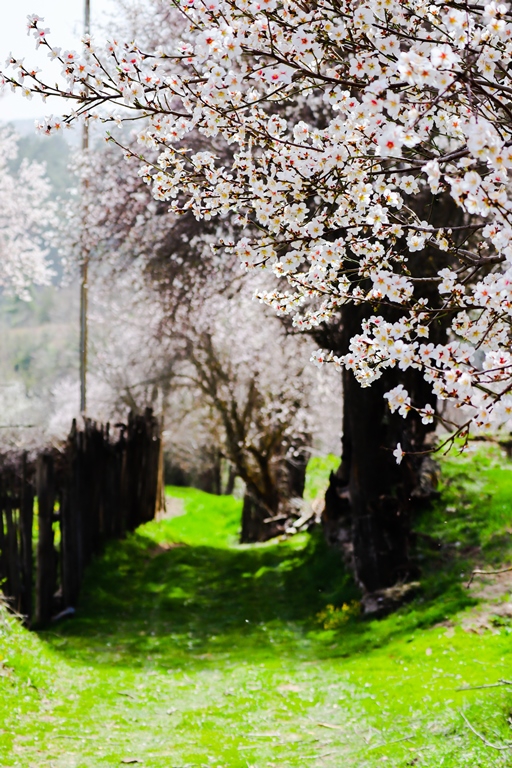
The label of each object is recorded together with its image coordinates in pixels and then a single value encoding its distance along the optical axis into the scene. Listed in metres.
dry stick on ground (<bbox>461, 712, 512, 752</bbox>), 9.16
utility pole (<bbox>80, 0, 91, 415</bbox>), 35.22
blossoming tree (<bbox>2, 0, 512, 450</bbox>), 5.96
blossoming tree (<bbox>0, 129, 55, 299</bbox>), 55.44
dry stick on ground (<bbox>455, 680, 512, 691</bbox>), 11.05
